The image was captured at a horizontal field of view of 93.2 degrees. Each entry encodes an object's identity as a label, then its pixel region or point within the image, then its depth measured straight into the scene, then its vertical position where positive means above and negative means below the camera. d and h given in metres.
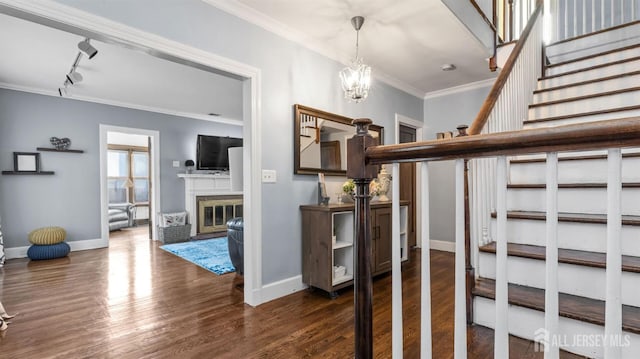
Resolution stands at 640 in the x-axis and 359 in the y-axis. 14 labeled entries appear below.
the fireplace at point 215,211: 6.02 -0.69
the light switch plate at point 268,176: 2.73 +0.01
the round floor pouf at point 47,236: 4.27 -0.80
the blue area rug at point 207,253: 3.84 -1.14
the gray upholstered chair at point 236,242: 3.22 -0.71
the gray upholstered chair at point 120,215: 6.67 -0.84
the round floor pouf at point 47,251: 4.19 -1.01
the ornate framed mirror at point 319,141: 3.03 +0.39
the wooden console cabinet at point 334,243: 2.81 -0.67
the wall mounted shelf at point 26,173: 4.31 +0.10
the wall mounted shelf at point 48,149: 4.56 +0.46
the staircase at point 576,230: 1.54 -0.34
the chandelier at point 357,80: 2.68 +0.86
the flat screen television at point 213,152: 6.18 +0.53
